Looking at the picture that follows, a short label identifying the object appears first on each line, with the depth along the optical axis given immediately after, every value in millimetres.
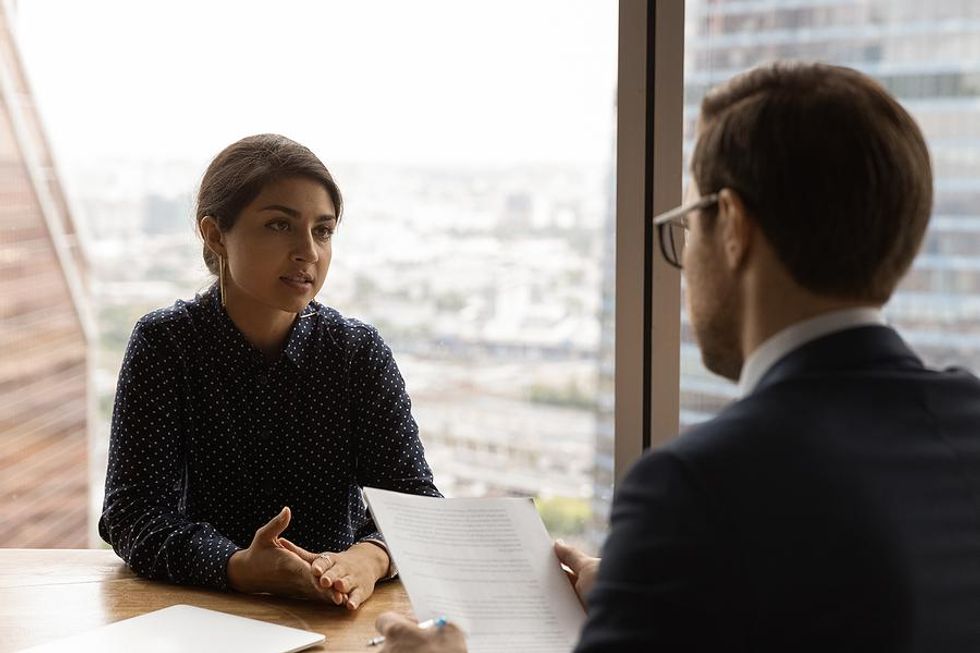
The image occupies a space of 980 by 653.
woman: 1925
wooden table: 1468
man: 894
